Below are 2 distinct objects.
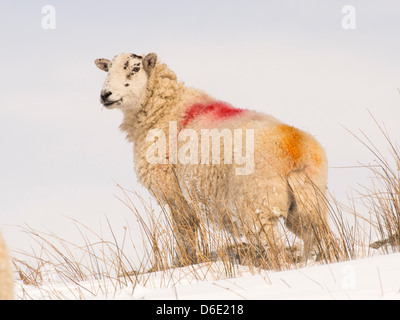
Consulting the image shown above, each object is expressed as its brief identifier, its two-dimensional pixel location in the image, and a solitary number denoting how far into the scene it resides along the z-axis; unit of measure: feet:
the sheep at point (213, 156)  37.22
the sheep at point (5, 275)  16.33
